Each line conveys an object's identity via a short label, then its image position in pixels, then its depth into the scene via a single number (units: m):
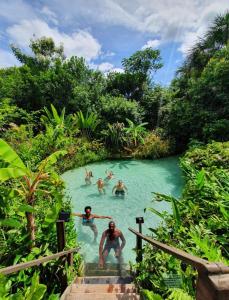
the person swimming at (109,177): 11.39
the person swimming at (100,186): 10.06
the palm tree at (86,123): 16.05
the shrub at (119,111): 17.66
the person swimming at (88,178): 10.93
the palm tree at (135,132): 15.82
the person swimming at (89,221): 6.83
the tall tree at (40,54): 23.33
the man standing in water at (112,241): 5.86
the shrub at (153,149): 15.41
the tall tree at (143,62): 20.27
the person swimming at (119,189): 9.56
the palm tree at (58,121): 13.55
